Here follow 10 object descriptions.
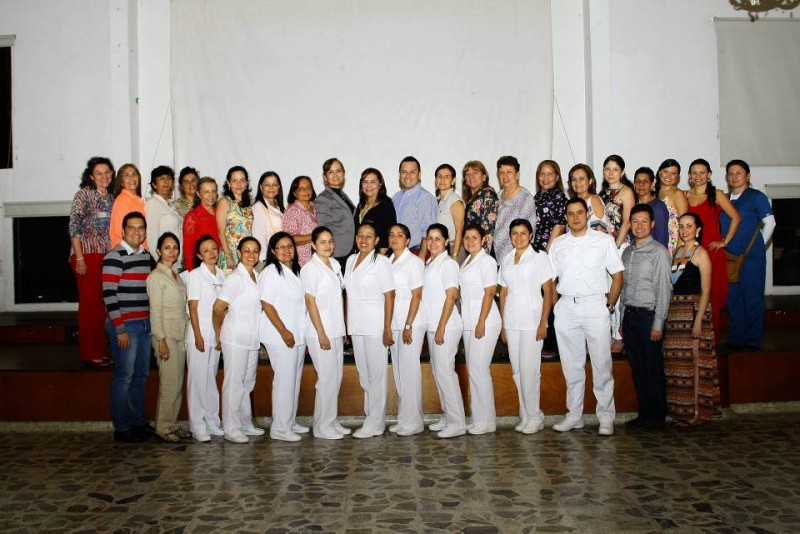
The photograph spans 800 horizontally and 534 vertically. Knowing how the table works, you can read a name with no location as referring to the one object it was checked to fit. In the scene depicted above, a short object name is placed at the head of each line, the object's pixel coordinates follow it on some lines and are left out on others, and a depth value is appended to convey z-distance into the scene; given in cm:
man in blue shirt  544
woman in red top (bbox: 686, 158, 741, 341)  536
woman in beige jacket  479
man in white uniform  480
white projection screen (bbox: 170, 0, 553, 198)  772
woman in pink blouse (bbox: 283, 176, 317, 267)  532
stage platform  523
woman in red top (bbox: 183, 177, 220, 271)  542
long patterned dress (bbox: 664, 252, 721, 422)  487
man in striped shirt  480
